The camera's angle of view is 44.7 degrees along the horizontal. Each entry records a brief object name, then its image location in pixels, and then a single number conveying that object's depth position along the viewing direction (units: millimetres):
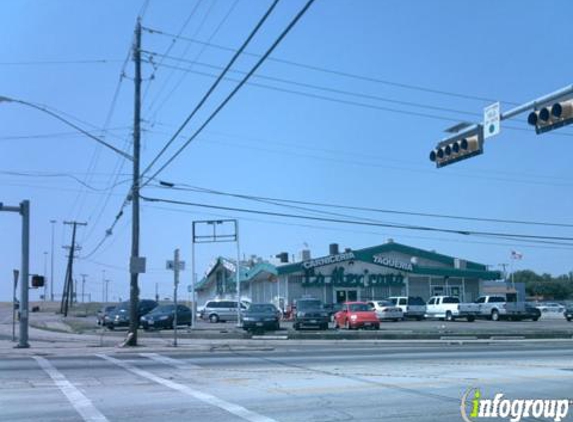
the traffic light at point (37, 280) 28625
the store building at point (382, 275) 55438
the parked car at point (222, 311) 48719
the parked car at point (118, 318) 40719
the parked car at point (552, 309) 69325
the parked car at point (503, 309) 48938
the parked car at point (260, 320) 35188
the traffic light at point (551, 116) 13797
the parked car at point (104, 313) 43531
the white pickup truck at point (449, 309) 49781
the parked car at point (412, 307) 52031
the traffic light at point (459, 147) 16859
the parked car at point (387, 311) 48531
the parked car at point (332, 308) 45875
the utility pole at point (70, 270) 74312
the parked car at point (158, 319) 39062
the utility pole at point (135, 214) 26609
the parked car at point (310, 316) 36781
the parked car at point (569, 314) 50781
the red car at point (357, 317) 37250
